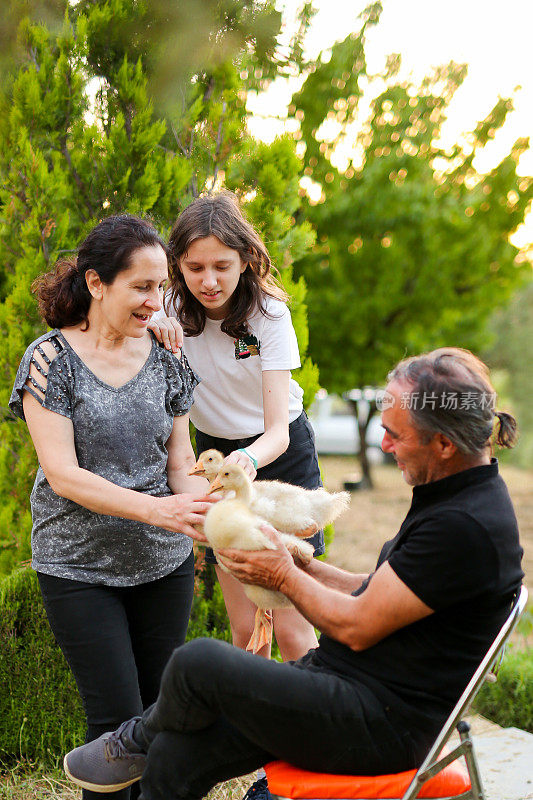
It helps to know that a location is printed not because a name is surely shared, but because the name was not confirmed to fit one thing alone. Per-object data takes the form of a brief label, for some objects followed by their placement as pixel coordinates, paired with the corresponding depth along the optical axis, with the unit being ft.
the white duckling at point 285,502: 7.82
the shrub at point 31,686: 11.60
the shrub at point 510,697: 14.49
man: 6.27
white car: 60.93
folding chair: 6.28
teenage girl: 9.46
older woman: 7.75
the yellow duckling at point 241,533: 7.09
